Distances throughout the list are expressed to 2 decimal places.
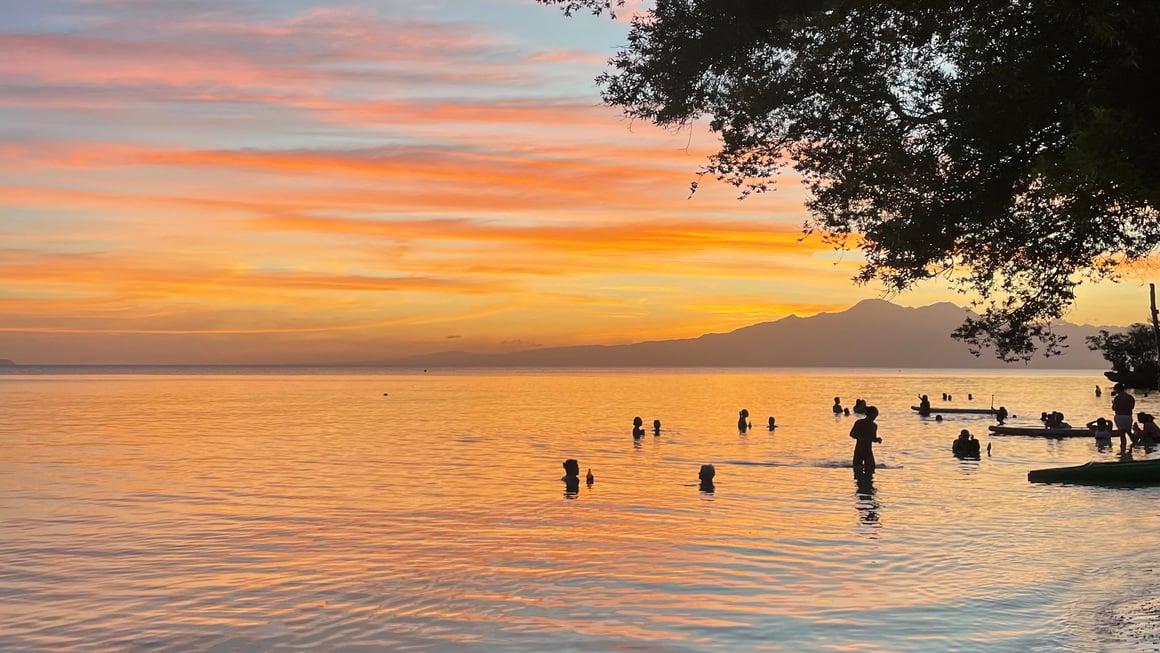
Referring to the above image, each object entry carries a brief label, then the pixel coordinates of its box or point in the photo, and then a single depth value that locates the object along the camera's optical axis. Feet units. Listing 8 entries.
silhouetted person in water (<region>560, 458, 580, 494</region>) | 100.63
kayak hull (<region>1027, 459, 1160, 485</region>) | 100.42
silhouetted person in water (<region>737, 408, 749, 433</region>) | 192.44
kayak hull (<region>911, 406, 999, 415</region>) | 253.88
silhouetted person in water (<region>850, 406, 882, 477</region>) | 109.09
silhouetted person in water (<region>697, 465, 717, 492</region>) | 101.24
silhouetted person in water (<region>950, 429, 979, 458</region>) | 137.39
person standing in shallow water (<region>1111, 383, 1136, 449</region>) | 138.21
